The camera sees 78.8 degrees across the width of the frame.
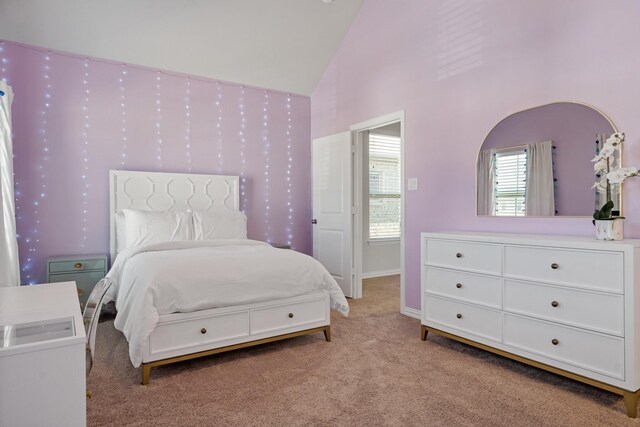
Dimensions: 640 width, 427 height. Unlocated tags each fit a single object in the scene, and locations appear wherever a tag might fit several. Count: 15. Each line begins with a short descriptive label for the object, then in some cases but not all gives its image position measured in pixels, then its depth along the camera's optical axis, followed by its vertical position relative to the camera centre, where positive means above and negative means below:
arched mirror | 2.53 +0.33
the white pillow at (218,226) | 3.98 -0.19
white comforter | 2.41 -0.51
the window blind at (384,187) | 6.00 +0.33
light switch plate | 3.77 +0.23
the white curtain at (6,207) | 2.22 +0.01
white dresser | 2.01 -0.57
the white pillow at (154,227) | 3.68 -0.18
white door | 4.57 +0.02
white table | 1.00 -0.44
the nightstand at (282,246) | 4.68 -0.46
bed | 2.43 -0.61
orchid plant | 2.24 +0.22
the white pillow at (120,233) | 3.87 -0.25
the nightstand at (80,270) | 3.57 -0.58
